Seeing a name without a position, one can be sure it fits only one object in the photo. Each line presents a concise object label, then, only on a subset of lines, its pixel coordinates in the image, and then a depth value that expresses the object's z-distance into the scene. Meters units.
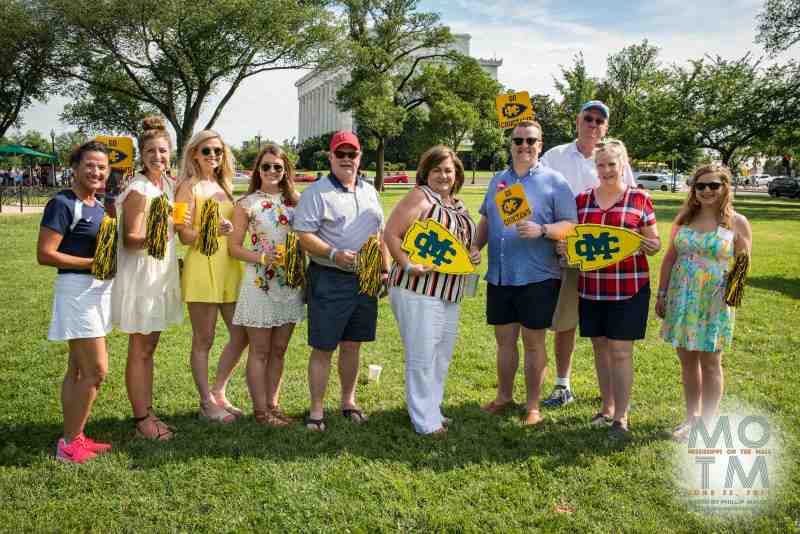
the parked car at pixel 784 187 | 40.00
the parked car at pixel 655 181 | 52.47
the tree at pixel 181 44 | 27.94
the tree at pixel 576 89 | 45.66
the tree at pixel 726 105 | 33.91
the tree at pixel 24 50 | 28.56
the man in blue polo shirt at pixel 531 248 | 4.44
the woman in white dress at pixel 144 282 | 4.05
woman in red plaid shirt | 4.27
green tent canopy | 27.75
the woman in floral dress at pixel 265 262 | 4.40
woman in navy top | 3.65
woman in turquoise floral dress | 4.15
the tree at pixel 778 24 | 32.91
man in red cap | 4.23
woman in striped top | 4.33
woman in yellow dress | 4.32
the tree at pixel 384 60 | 40.22
